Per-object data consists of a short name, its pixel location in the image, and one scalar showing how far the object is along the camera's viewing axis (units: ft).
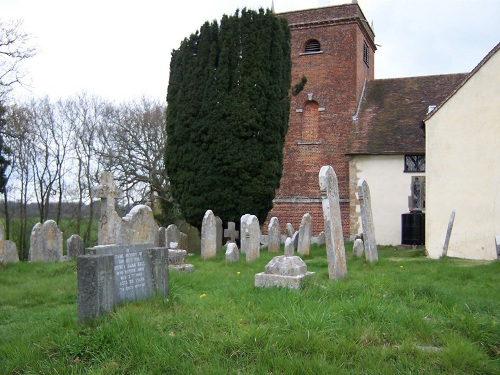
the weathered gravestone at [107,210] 37.55
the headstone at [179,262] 32.83
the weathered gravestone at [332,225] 26.43
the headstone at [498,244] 36.62
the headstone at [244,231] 42.73
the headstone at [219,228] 55.67
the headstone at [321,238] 66.59
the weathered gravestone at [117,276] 17.42
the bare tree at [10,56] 55.26
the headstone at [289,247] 40.93
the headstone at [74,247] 48.03
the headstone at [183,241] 58.13
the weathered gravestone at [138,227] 28.84
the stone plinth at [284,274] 22.75
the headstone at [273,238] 53.57
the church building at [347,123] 69.10
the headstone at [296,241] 52.37
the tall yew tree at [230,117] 56.65
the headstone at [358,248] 43.65
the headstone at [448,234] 42.68
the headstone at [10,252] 43.78
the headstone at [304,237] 47.44
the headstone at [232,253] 40.00
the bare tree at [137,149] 85.81
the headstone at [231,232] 54.90
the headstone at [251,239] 42.34
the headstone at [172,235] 55.52
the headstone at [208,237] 45.33
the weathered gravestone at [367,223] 34.53
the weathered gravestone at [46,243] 45.65
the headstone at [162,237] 56.65
